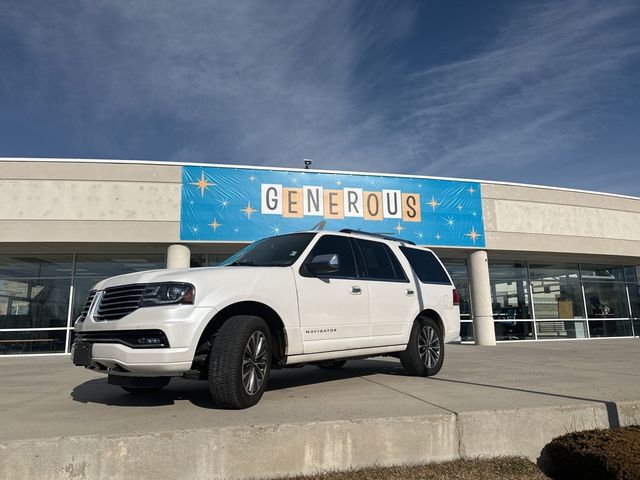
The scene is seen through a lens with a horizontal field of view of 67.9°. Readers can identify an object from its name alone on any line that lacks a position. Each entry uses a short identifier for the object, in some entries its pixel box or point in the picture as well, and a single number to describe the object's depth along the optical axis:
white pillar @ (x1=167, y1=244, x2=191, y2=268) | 14.08
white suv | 4.15
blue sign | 14.38
